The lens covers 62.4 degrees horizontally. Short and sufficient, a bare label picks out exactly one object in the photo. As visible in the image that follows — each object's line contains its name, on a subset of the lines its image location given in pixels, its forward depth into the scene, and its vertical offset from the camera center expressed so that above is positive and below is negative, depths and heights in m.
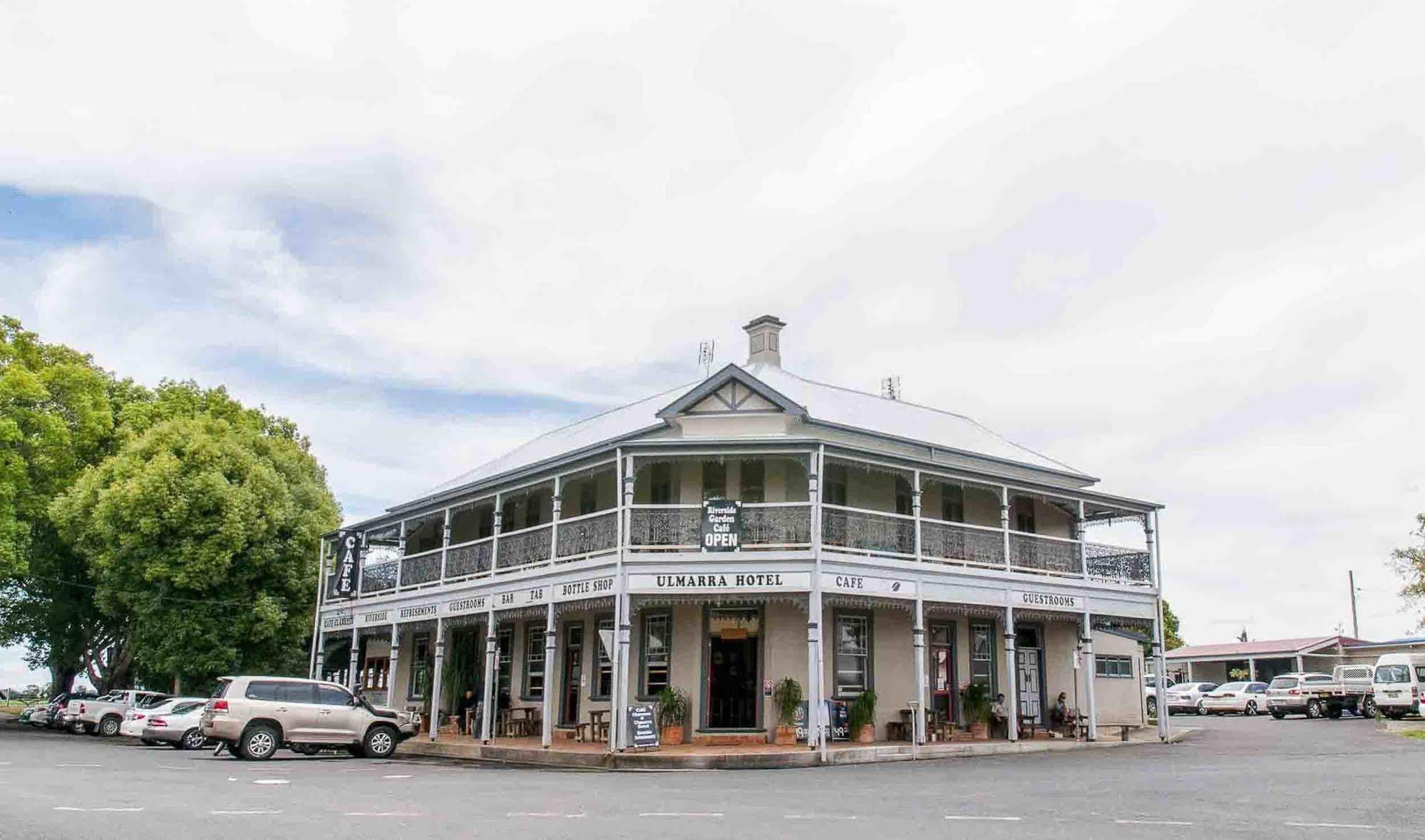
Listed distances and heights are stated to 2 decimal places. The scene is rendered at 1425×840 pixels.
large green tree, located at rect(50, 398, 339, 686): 32.62 +3.49
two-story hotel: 21.73 +2.15
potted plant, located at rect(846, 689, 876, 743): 22.09 -0.62
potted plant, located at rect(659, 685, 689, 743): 22.08 -0.68
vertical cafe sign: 30.92 +2.81
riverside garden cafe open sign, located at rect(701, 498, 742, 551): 21.50 +2.79
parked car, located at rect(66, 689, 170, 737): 33.31 -1.15
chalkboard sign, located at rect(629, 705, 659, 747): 20.80 -0.82
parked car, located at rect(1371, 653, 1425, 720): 34.03 +0.27
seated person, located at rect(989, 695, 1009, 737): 24.67 -0.65
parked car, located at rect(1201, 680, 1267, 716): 43.00 -0.32
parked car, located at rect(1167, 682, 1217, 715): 45.56 -0.29
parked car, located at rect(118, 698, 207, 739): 27.12 -1.11
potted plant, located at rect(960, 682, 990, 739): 24.09 -0.44
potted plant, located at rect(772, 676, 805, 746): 21.62 -0.44
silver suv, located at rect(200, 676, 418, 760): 20.92 -0.83
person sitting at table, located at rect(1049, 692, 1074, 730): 26.42 -0.62
